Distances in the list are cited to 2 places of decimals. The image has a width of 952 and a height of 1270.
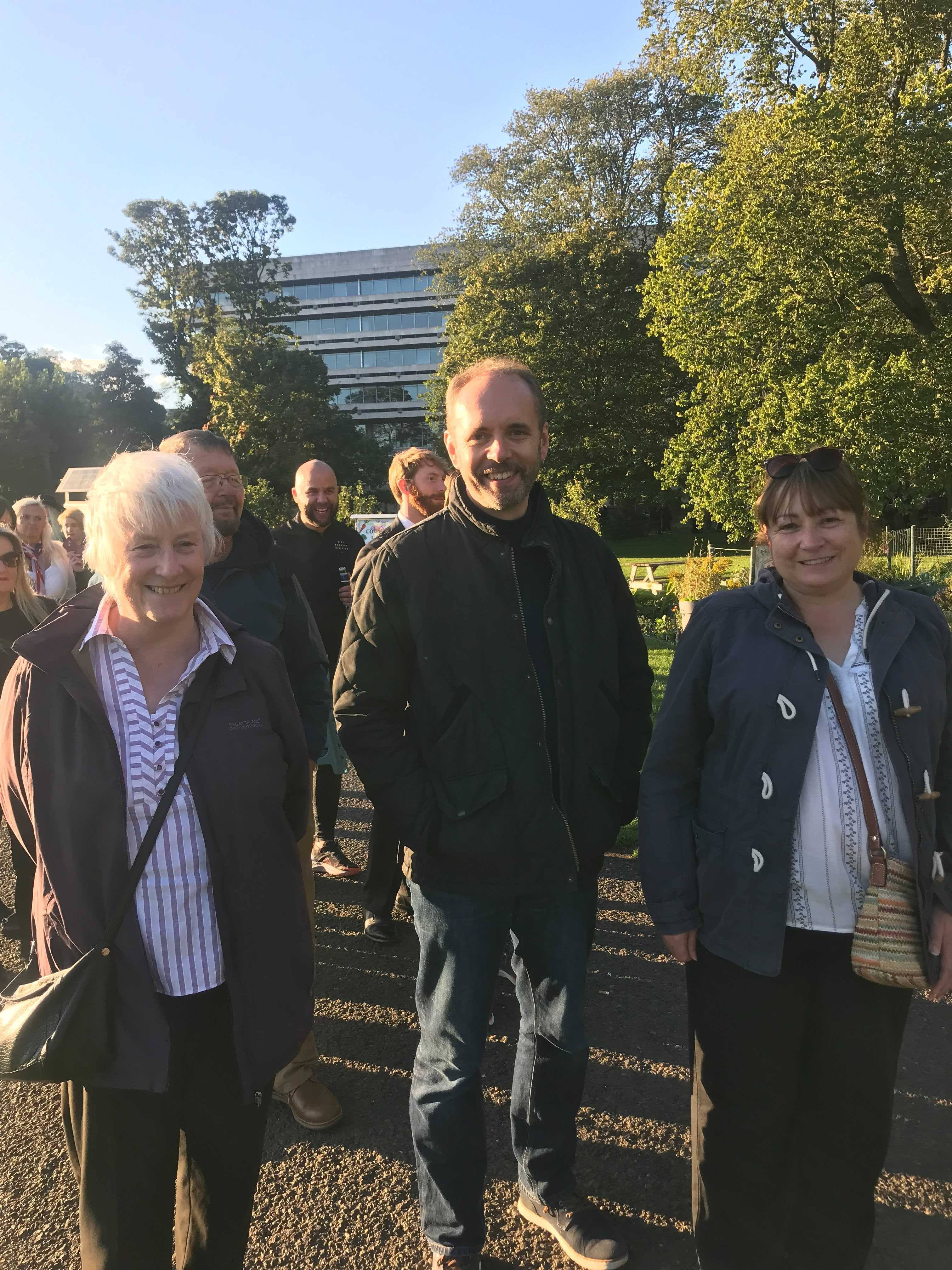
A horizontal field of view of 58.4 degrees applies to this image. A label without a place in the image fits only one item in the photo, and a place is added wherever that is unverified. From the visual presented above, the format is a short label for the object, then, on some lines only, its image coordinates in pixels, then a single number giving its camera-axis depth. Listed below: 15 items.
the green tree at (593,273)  29.75
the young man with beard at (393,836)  4.27
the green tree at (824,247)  17.56
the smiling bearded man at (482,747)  2.24
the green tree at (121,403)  67.88
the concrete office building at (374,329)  76.62
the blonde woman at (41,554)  6.34
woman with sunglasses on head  2.04
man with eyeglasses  3.05
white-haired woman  1.78
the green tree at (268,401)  41.06
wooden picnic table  16.66
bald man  5.16
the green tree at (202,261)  46.78
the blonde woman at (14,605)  4.54
